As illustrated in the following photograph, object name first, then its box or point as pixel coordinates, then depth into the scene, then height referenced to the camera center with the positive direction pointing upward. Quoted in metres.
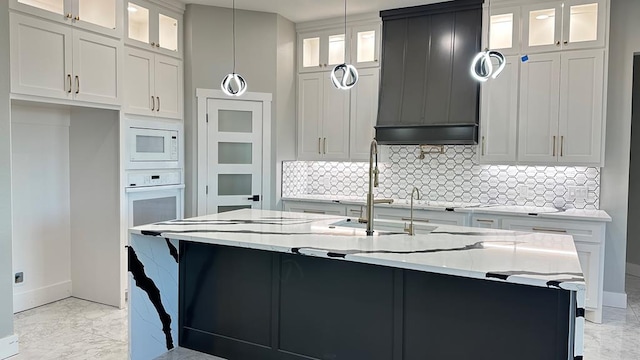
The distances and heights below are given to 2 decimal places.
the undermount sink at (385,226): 3.04 -0.43
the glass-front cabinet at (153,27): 4.32 +1.39
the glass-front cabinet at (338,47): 5.16 +1.43
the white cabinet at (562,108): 4.11 +0.57
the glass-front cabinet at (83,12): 3.41 +1.24
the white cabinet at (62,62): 3.28 +0.80
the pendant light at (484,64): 2.94 +0.68
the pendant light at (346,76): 3.48 +0.71
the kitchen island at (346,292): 2.17 -0.74
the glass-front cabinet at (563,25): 4.10 +1.38
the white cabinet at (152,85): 4.26 +0.79
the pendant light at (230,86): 3.59 +0.64
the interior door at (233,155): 4.97 +0.10
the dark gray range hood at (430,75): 4.55 +0.98
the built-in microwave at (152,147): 4.24 +0.15
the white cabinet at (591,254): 3.91 -0.76
